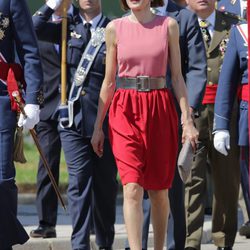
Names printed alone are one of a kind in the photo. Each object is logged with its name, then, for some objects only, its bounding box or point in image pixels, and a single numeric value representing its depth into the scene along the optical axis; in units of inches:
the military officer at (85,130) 758.5
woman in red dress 689.0
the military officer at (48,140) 855.1
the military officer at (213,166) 792.9
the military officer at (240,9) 823.7
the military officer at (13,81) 665.0
